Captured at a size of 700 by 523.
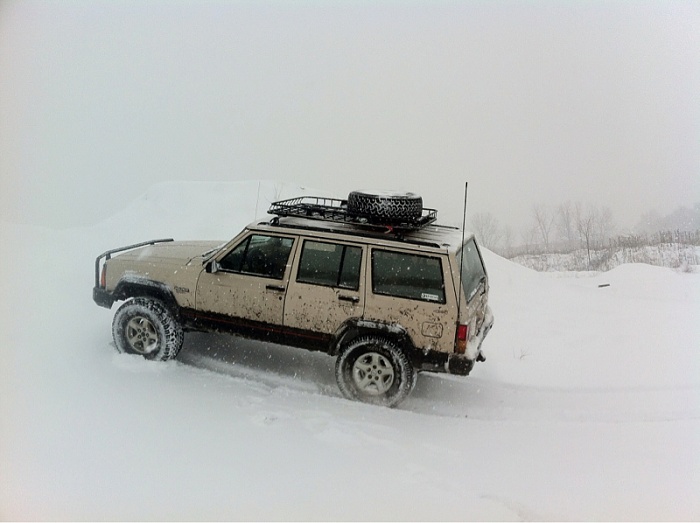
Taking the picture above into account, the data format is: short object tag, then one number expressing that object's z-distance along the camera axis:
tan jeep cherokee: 5.74
